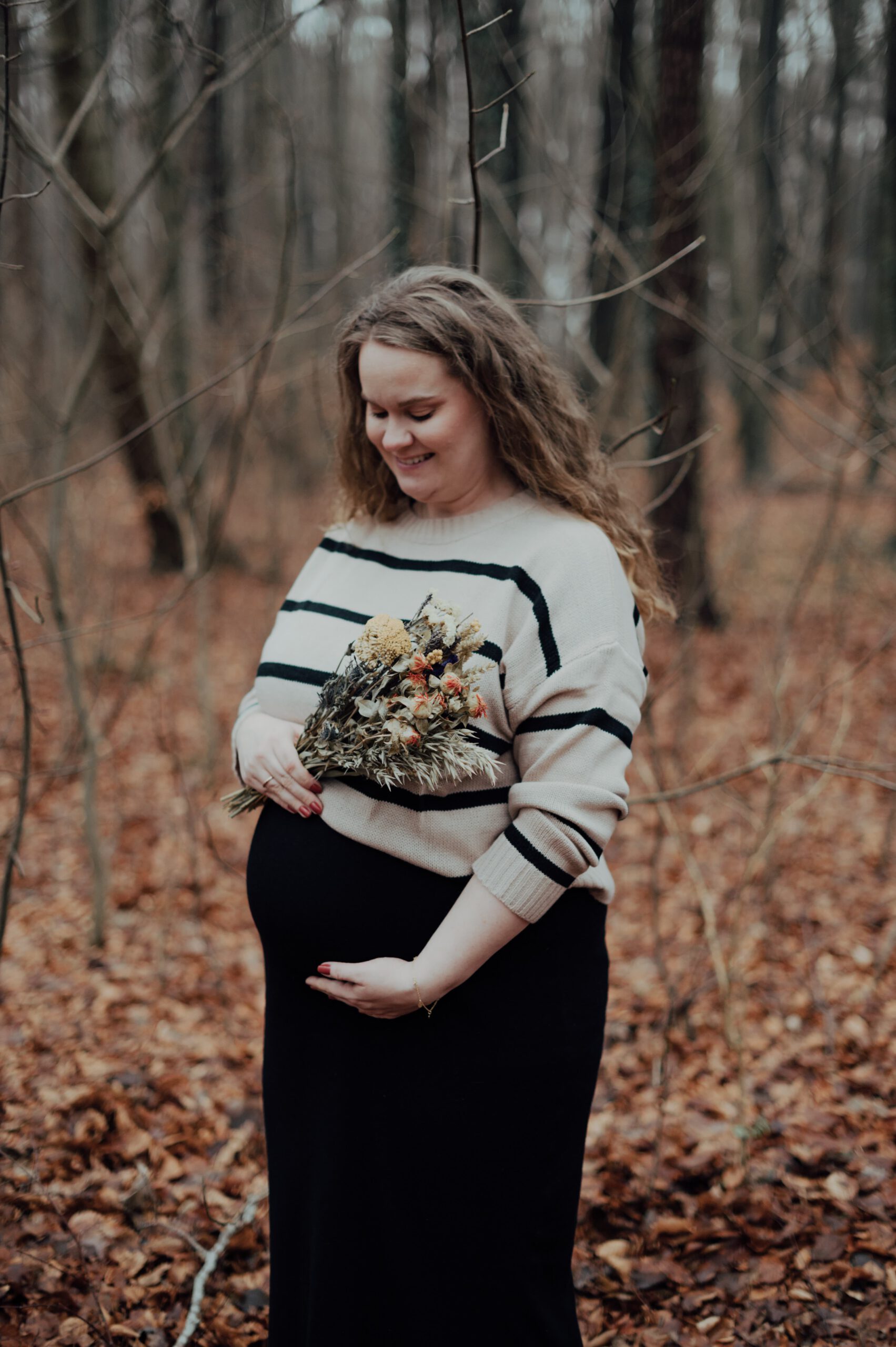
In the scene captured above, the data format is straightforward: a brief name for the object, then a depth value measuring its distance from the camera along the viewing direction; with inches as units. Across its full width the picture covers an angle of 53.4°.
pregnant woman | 56.1
